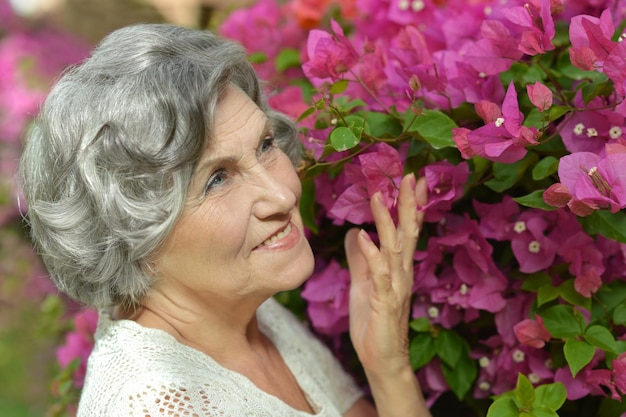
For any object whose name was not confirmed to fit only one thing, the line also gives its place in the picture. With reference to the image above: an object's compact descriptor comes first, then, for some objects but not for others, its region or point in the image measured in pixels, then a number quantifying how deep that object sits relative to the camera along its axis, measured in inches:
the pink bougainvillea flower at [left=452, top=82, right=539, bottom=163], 54.8
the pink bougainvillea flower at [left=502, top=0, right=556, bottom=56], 55.1
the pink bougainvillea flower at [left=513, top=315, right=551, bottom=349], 57.5
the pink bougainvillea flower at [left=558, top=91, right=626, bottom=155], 56.4
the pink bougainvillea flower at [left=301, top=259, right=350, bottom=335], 63.5
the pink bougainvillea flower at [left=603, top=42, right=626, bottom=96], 54.1
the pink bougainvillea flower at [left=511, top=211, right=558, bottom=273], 58.1
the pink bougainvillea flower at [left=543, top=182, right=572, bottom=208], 54.2
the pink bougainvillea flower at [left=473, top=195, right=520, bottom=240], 59.1
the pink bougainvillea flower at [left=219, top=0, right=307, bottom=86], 74.7
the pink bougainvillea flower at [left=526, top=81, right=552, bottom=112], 55.3
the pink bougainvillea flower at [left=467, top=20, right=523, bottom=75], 57.0
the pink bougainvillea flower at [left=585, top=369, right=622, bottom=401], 55.7
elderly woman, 56.2
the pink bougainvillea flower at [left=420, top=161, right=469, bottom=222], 58.3
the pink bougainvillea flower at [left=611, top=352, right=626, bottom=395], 55.1
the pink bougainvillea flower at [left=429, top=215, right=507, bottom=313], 59.0
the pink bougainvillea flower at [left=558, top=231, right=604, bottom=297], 57.2
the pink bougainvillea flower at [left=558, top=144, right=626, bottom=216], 53.3
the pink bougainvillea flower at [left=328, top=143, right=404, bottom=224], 57.9
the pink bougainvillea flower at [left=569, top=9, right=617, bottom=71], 54.8
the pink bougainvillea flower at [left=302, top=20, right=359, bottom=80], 58.8
